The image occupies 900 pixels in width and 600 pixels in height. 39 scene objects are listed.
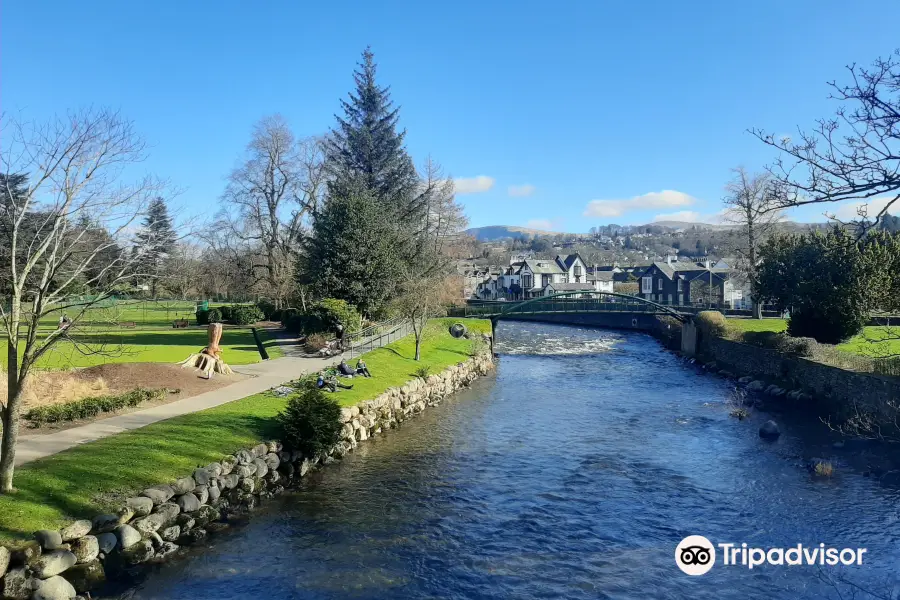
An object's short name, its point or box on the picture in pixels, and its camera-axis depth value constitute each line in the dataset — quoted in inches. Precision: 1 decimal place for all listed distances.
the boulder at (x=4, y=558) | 365.7
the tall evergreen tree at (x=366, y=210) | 1419.8
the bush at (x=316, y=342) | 1193.4
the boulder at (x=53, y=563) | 376.2
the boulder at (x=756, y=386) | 1138.7
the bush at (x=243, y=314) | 1840.6
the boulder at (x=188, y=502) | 503.5
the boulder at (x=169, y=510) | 478.3
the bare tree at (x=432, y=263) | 1305.4
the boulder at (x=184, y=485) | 508.1
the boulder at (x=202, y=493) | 522.3
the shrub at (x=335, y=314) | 1258.6
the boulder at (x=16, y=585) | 361.7
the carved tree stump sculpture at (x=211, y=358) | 914.7
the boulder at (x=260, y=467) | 595.8
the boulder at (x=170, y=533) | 465.1
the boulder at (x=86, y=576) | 388.8
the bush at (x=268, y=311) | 1993.4
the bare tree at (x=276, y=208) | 1914.4
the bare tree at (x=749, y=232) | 1788.9
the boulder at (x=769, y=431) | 800.3
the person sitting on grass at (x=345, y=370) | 920.9
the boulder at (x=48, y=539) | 390.9
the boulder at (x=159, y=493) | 481.7
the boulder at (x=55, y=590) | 362.3
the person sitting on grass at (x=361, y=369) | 967.6
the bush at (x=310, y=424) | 652.1
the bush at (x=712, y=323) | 1594.5
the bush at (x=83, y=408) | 634.2
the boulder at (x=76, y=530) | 406.6
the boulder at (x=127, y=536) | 435.5
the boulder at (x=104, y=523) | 432.8
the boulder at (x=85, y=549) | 406.6
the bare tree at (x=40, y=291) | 414.6
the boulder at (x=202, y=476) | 532.1
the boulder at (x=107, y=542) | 424.5
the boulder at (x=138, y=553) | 429.7
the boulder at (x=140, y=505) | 462.3
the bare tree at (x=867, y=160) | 215.2
